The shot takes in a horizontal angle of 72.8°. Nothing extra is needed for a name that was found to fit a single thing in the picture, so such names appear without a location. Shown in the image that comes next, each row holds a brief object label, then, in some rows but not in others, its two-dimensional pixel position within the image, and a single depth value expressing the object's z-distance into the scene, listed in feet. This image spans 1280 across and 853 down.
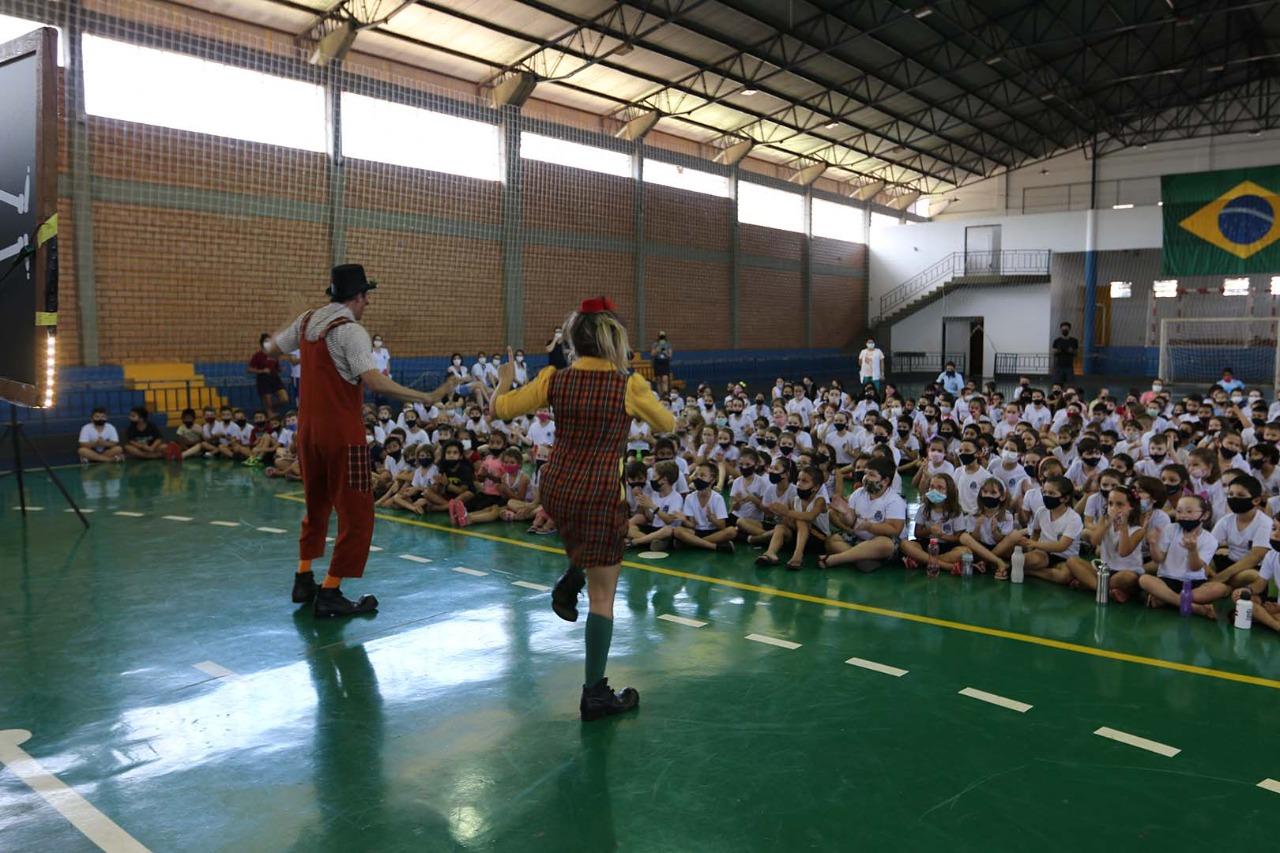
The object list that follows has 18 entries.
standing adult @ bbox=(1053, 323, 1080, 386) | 81.61
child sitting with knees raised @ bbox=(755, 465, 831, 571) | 26.27
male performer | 18.44
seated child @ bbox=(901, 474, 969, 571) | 25.55
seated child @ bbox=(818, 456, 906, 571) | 25.55
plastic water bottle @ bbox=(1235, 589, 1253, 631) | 20.01
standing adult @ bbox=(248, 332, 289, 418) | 56.18
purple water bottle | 21.07
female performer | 13.39
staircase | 118.52
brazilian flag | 87.04
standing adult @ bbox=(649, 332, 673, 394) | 78.89
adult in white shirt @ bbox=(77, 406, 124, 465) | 46.68
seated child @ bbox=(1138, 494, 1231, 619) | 21.18
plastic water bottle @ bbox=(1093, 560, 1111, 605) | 22.22
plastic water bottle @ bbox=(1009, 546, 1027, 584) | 24.13
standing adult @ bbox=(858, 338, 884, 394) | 71.70
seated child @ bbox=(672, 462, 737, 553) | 27.96
